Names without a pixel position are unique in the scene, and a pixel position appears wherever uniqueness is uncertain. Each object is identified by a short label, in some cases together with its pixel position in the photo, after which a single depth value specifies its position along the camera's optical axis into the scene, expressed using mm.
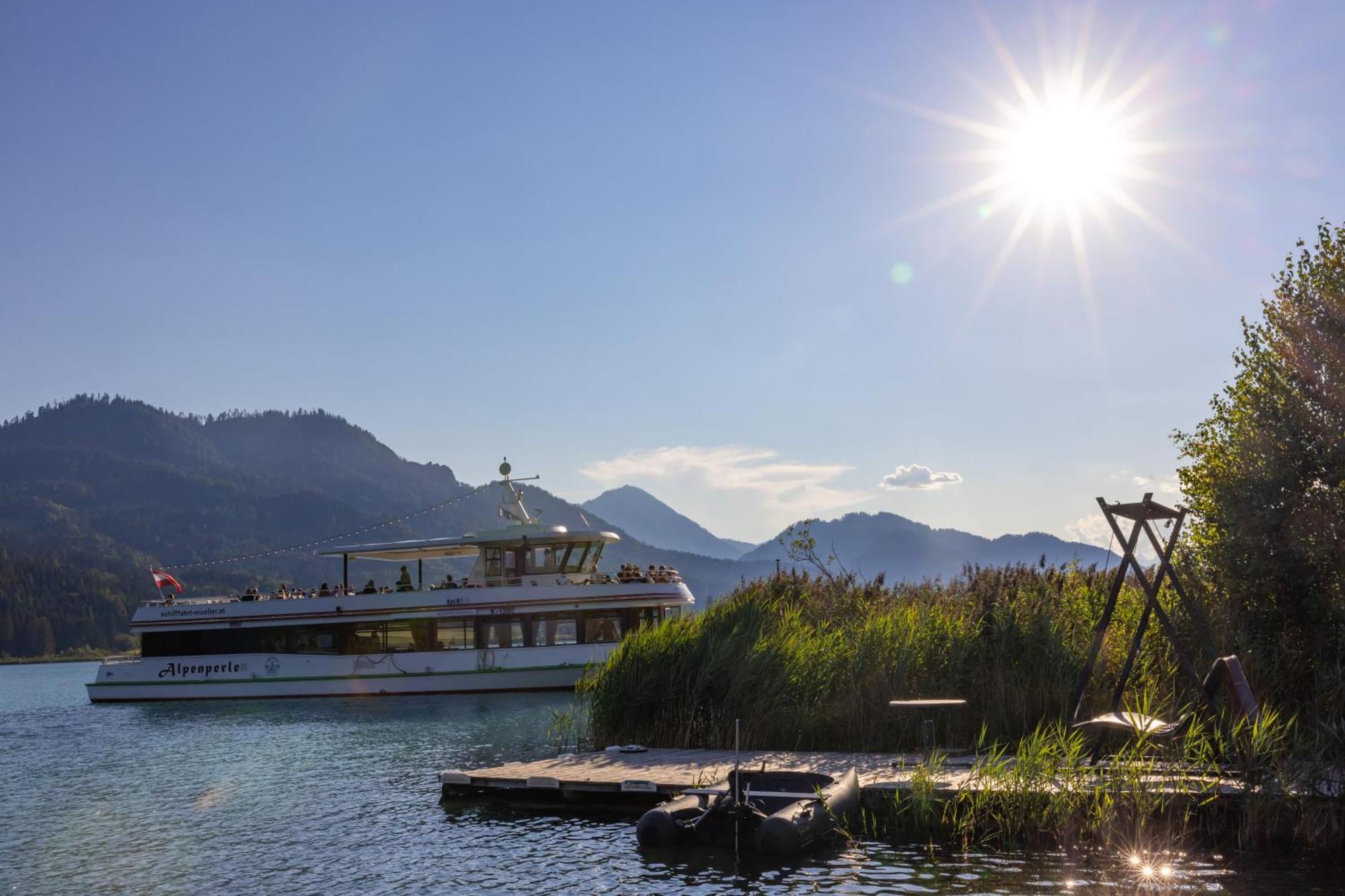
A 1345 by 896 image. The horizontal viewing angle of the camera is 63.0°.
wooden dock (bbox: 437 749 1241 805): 12102
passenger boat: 32750
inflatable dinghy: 10680
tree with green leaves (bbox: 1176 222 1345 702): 12555
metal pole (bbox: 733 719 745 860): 10945
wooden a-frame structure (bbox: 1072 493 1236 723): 11570
